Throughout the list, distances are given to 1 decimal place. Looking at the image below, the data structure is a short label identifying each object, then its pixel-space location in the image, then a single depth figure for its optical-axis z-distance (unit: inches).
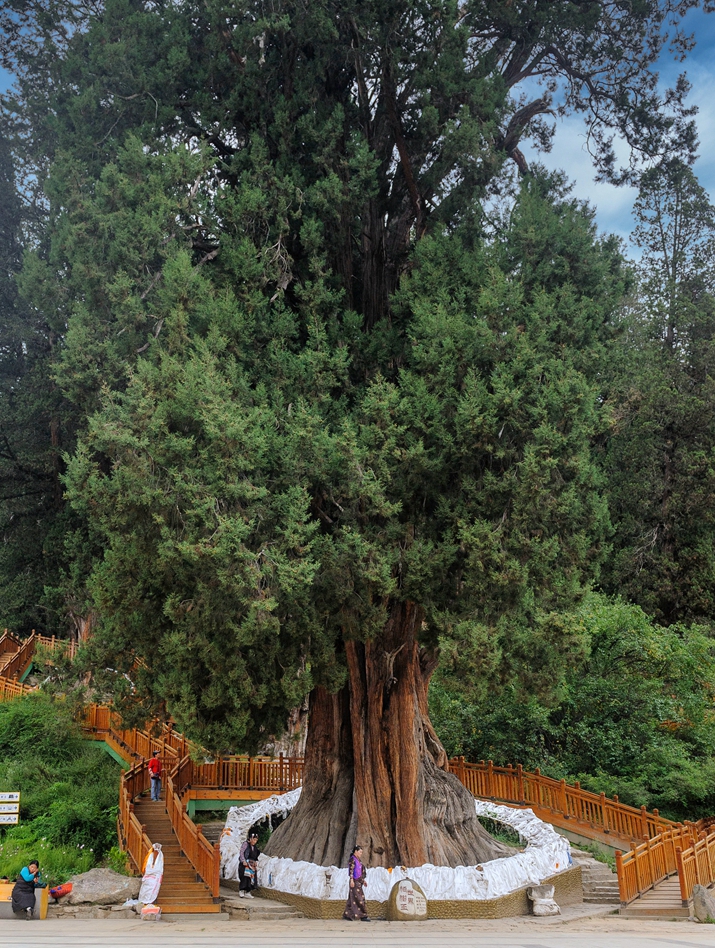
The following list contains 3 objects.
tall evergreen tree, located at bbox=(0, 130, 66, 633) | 1003.3
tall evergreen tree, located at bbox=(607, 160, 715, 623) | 1000.2
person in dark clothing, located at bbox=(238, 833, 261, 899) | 537.0
